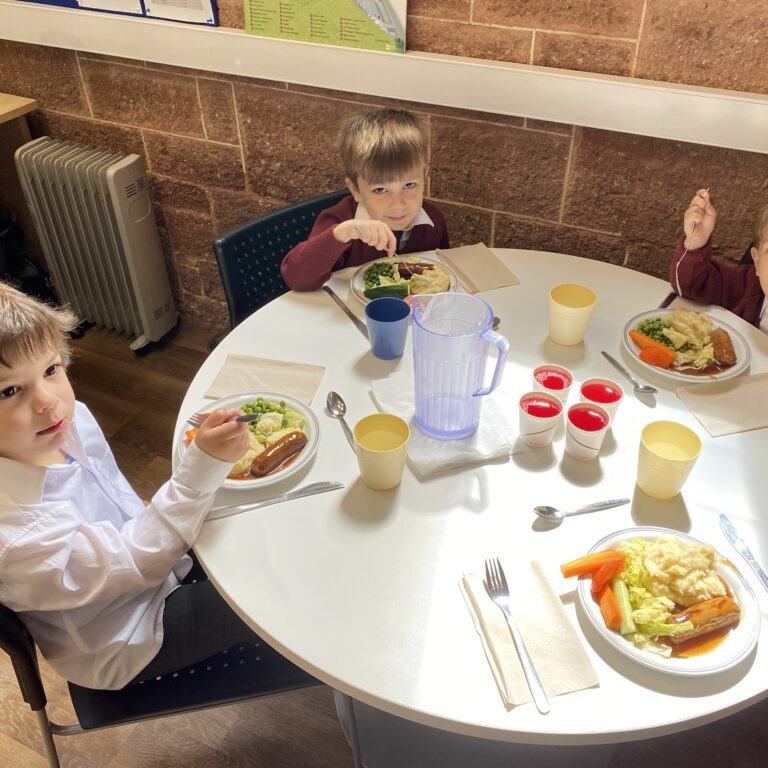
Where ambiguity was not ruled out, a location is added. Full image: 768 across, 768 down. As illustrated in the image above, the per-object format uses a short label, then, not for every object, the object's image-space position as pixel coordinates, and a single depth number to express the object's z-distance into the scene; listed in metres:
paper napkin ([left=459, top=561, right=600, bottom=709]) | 0.87
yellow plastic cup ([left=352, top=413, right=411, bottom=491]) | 1.07
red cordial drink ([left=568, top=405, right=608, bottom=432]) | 1.16
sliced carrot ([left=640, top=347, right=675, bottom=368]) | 1.37
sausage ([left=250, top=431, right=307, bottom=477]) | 1.14
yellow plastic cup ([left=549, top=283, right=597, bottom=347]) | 1.39
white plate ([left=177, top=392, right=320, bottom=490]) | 1.12
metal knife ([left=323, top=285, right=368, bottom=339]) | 1.50
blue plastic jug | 1.17
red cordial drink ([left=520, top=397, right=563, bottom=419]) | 1.21
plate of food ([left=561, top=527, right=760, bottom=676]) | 0.89
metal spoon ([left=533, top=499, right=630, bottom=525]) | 1.07
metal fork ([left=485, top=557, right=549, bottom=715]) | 0.86
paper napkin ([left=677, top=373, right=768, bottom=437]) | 1.24
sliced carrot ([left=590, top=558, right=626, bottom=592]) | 0.96
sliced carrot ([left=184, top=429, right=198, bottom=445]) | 1.20
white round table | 0.86
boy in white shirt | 1.02
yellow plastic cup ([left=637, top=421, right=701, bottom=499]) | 1.06
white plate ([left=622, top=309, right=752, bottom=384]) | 1.34
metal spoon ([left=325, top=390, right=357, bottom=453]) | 1.25
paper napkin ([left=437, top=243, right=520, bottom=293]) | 1.63
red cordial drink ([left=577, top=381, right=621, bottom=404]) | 1.24
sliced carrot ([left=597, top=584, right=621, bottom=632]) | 0.92
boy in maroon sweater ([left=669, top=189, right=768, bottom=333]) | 1.56
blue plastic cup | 1.37
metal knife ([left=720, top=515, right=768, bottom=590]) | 0.98
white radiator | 2.47
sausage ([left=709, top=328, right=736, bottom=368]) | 1.38
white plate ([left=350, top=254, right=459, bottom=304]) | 1.58
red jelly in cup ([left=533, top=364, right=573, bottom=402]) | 1.26
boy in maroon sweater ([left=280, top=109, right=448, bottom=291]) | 1.65
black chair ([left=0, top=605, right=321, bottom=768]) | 1.17
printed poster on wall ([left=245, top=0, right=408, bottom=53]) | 1.90
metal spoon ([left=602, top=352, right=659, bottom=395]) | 1.32
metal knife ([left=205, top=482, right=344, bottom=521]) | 1.09
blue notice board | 2.13
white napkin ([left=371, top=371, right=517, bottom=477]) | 1.17
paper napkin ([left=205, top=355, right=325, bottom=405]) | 1.33
